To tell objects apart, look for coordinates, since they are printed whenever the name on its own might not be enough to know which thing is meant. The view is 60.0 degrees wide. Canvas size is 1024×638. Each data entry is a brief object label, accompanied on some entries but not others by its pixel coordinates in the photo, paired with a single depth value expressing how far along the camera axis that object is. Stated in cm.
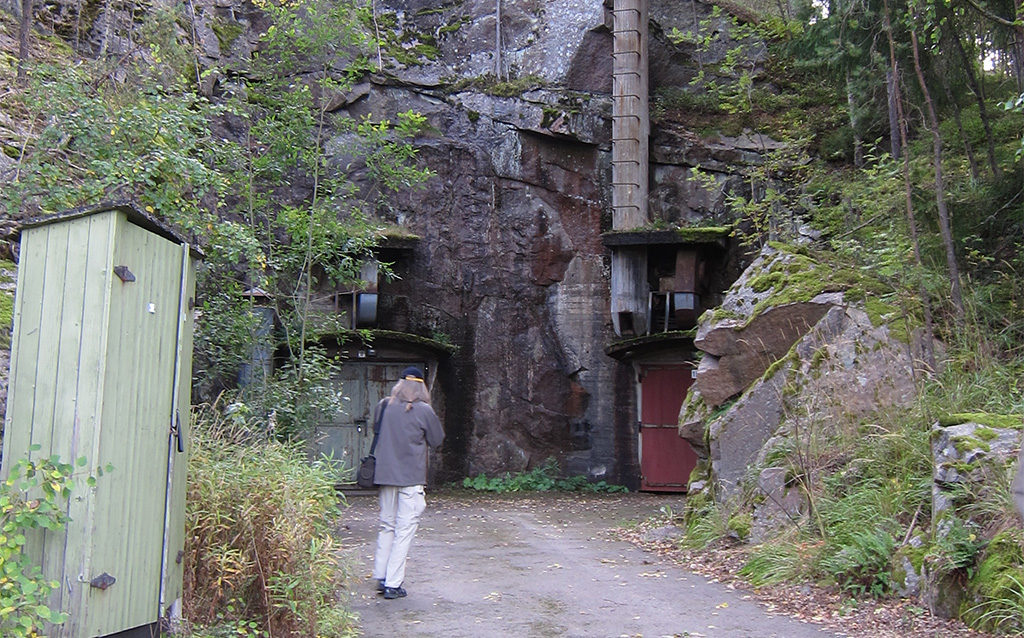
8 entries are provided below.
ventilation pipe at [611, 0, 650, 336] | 1503
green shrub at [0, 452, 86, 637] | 343
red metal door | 1485
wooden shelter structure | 376
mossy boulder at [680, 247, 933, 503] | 778
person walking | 624
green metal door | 1508
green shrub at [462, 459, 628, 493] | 1527
